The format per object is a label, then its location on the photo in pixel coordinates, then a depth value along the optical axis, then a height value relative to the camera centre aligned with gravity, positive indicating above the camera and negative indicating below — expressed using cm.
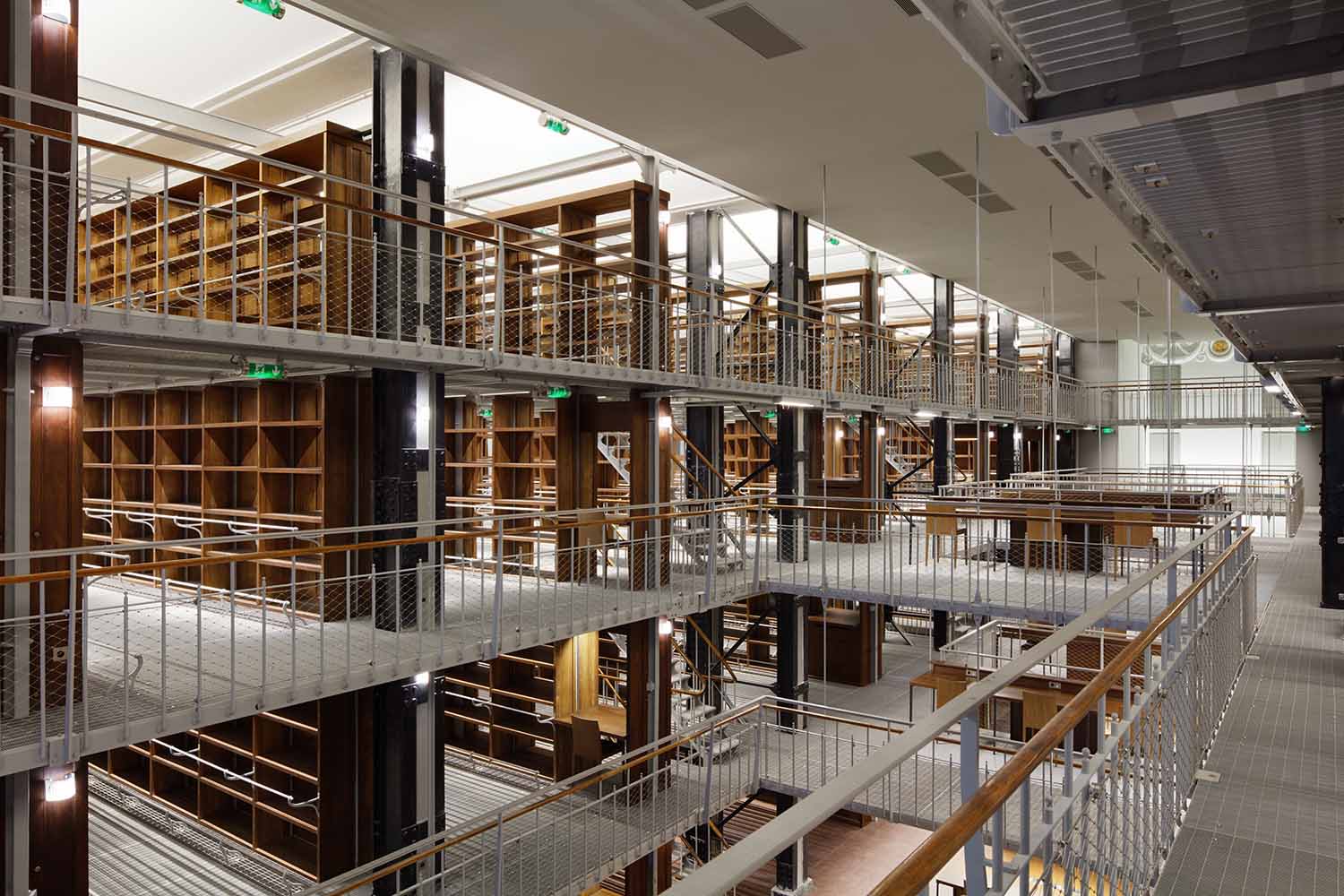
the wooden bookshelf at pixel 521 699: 707 -228
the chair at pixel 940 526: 680 -63
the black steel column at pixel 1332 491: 693 -34
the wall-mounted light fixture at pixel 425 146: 507 +180
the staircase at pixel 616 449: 742 +3
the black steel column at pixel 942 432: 1082 +25
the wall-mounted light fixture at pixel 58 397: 364 +24
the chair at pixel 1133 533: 627 -61
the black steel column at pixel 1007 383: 1206 +95
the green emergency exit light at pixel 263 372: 437 +42
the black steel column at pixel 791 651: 840 -196
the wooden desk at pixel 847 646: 1009 -229
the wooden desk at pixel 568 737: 669 -222
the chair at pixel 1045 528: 621 -60
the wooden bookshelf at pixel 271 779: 529 -240
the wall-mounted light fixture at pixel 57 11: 362 +186
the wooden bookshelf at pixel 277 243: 511 +139
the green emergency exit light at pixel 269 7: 453 +236
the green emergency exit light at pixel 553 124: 631 +242
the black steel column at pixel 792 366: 803 +81
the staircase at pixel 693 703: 702 -230
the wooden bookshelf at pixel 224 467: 563 -11
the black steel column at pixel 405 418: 501 +20
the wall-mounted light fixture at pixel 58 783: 361 -139
